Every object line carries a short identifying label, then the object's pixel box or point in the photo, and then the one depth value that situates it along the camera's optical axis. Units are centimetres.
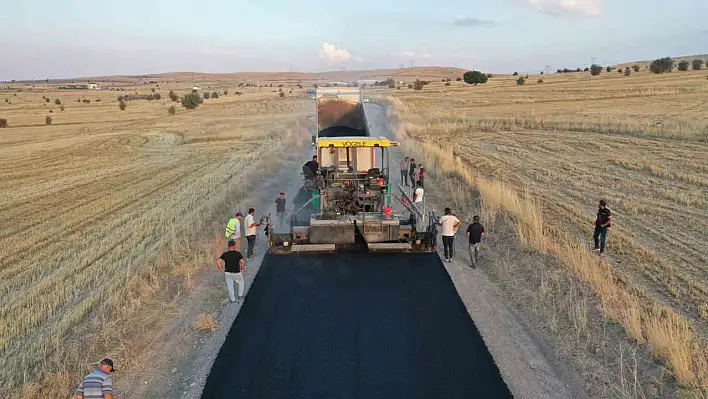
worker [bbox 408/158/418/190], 2008
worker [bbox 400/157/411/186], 2084
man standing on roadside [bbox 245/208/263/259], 1255
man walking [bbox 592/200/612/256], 1189
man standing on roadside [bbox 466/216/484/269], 1177
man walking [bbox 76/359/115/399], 619
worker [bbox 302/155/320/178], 1542
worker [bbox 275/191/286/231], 1507
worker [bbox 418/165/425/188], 1897
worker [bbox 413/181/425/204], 1638
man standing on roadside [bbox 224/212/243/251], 1218
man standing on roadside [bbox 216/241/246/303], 973
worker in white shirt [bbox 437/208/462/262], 1216
